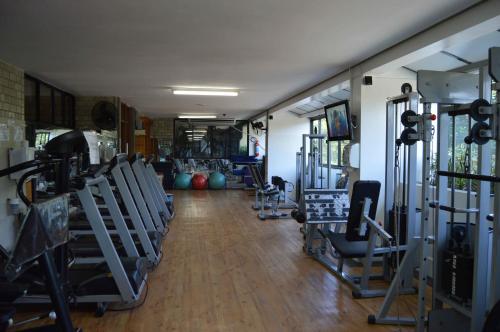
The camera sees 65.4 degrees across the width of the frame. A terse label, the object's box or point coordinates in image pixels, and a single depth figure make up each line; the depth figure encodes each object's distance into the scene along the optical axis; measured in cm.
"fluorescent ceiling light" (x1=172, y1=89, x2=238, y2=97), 719
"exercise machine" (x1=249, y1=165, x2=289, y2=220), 752
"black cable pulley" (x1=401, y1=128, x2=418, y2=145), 278
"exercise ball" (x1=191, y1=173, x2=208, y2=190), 1198
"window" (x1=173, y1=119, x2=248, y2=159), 1380
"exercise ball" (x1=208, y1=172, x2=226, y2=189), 1204
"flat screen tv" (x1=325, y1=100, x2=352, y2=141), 484
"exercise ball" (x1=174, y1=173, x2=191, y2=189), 1202
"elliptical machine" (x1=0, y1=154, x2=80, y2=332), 168
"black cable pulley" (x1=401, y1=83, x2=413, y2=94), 332
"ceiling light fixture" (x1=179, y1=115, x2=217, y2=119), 1283
